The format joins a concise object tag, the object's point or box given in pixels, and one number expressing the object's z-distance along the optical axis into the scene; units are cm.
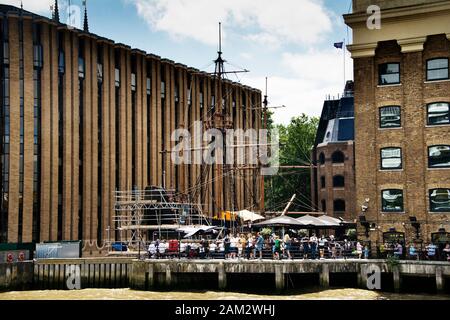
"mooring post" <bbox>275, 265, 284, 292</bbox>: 3472
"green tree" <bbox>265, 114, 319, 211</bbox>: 9856
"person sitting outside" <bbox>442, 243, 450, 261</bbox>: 3394
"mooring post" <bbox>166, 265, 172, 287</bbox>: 3669
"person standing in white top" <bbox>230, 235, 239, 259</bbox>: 3706
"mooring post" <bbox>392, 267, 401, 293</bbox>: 3394
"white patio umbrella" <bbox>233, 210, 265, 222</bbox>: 5584
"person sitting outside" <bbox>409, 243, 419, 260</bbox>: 3478
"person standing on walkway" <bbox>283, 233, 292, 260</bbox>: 3613
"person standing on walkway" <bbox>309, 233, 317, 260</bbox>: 3597
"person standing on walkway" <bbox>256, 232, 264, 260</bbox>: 3620
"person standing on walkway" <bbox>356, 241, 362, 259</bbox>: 3634
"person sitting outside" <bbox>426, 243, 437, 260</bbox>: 3434
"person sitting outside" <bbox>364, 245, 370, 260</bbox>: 3591
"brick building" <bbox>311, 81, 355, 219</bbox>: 7812
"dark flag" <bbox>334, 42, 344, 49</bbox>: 4775
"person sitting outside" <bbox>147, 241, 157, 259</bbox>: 3857
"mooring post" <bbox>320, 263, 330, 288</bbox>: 3491
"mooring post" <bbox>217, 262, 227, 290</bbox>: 3556
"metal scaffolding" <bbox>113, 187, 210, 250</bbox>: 5111
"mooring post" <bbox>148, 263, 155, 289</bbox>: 3694
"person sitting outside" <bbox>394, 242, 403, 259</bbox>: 3516
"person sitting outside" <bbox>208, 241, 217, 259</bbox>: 3741
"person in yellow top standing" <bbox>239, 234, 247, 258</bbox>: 3684
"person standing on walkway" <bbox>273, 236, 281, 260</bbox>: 3614
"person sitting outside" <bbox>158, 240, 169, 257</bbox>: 3837
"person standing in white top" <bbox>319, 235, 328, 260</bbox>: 3666
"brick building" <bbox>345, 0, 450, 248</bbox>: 3869
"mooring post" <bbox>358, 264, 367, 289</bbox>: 3488
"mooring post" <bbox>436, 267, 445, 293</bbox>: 3266
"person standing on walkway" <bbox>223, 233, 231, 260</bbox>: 3696
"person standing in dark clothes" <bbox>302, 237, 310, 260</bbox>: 3612
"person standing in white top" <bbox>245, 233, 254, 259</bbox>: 3666
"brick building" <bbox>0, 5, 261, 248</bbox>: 5672
